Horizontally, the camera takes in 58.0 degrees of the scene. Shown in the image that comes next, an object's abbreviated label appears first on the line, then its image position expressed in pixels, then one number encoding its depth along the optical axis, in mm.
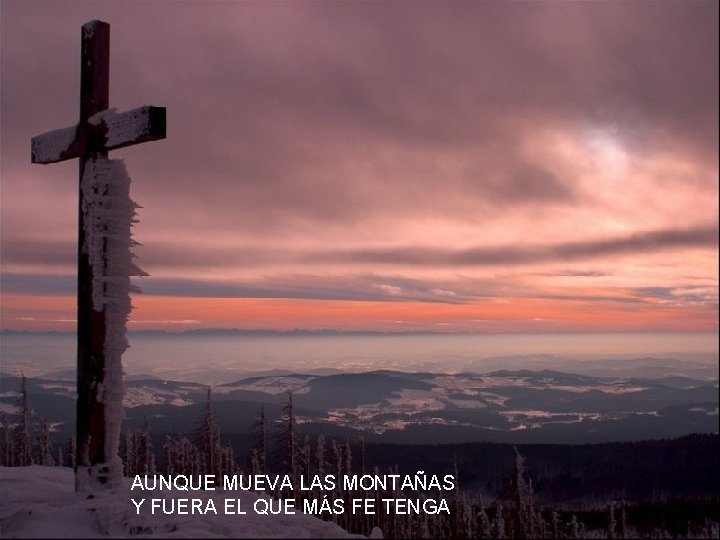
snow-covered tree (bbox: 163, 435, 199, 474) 64375
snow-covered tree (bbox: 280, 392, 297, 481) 39656
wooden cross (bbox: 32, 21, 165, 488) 10828
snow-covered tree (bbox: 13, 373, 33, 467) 48188
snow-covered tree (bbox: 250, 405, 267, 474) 45812
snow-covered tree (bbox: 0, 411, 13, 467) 56853
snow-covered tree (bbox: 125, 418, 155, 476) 57806
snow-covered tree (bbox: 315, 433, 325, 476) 56422
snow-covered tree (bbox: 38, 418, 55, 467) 55709
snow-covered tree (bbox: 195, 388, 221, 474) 44809
